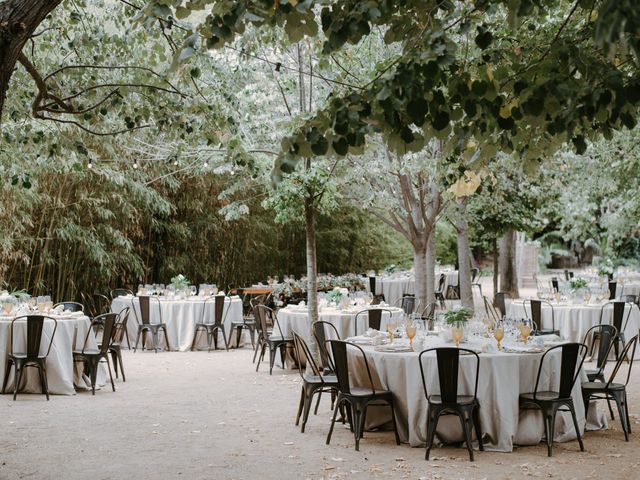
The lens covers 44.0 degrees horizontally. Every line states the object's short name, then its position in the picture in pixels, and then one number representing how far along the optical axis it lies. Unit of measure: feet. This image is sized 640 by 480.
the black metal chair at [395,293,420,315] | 38.37
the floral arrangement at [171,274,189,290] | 41.84
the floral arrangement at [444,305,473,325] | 22.49
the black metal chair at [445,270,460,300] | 68.45
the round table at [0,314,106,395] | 28.17
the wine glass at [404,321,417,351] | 21.26
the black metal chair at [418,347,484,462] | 19.01
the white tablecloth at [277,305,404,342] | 33.24
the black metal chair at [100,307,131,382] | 30.27
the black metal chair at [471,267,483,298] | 72.38
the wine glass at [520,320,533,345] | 21.56
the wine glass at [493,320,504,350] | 20.93
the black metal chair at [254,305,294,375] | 32.40
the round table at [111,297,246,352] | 40.73
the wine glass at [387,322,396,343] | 22.61
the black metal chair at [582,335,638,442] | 21.04
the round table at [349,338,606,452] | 19.81
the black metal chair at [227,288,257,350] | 40.26
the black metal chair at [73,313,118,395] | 28.17
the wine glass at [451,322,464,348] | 21.39
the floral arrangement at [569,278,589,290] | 38.40
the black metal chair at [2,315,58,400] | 27.09
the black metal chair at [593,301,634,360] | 34.60
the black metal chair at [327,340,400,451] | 19.99
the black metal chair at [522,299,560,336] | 35.50
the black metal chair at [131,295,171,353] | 39.60
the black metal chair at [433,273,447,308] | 62.85
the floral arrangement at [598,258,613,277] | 56.09
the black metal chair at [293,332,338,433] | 21.63
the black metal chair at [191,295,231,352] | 39.88
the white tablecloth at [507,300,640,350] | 35.42
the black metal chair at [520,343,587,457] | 19.48
